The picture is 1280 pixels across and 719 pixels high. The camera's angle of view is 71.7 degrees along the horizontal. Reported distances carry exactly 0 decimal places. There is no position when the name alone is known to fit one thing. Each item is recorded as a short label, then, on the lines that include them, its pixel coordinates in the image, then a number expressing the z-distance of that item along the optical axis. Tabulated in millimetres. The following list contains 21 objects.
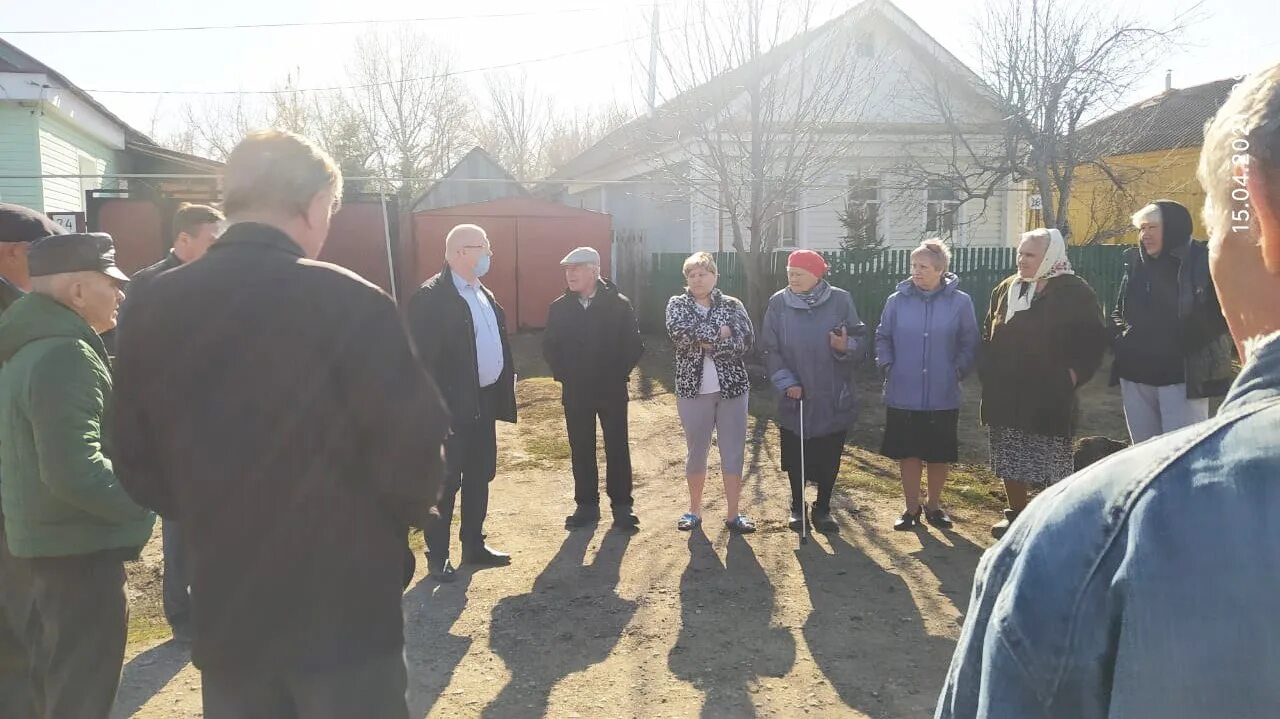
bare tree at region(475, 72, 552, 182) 44750
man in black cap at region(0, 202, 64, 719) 2943
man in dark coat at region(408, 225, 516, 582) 5242
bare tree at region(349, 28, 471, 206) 31516
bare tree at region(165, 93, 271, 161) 34188
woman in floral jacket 5953
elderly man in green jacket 2656
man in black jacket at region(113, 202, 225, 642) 4371
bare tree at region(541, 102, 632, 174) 47812
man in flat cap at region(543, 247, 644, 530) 6219
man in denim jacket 767
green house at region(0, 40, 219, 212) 14258
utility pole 11750
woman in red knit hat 5941
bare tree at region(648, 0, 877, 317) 11484
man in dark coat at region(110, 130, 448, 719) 1906
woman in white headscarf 5422
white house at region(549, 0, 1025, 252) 17531
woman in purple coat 5824
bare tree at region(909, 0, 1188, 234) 14945
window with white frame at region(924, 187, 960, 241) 18469
